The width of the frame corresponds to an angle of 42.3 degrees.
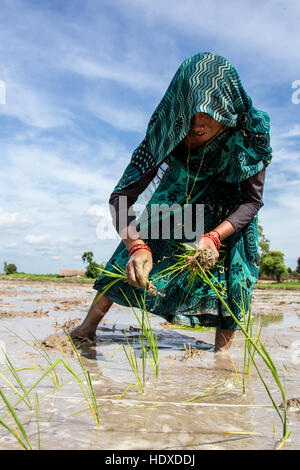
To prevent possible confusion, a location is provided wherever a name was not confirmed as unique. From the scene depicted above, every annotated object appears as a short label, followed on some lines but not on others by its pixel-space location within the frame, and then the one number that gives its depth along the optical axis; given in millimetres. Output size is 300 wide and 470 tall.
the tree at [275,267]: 36969
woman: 2100
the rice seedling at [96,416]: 1170
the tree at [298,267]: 54269
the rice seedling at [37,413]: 1010
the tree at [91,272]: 23036
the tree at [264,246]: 40831
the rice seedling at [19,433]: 1056
